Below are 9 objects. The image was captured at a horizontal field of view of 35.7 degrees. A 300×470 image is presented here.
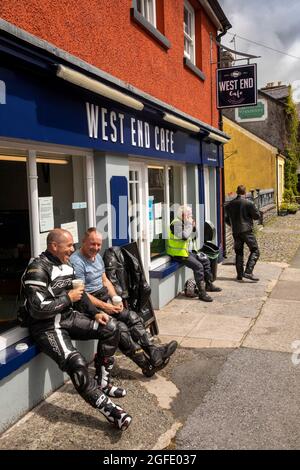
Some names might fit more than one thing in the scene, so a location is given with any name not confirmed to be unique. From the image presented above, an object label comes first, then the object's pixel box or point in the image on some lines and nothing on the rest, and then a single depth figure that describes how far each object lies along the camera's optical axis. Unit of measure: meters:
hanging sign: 10.15
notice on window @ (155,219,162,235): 8.08
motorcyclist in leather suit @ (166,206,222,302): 7.71
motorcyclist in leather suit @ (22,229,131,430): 3.61
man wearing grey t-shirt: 4.58
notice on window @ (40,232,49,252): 4.74
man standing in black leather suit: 9.27
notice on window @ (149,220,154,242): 7.73
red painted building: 4.57
